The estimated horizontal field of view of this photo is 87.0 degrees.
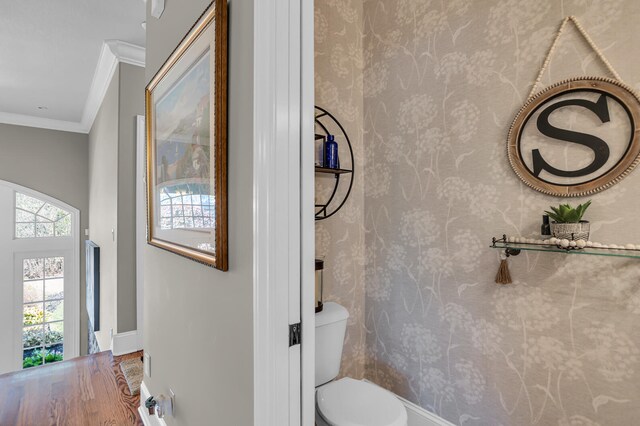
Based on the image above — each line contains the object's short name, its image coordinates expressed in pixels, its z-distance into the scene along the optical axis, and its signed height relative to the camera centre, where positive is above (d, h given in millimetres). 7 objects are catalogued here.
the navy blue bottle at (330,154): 1816 +312
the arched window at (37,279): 4027 -849
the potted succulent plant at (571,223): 1235 -41
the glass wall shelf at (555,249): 1181 -145
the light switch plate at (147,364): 1794 -829
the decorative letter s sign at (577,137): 1208 +292
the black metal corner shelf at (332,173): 1919 +221
